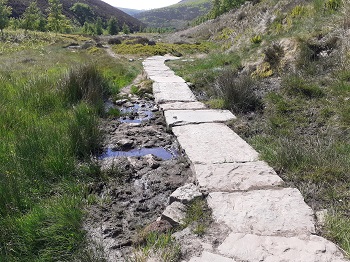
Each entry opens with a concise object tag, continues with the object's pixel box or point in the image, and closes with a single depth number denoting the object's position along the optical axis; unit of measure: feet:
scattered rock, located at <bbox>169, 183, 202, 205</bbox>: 6.77
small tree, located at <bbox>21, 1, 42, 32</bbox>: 87.16
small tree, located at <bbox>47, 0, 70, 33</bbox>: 104.37
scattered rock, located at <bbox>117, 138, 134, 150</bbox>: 10.66
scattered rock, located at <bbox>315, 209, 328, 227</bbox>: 5.75
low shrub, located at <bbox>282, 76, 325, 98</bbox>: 12.67
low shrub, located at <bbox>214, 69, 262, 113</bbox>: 13.64
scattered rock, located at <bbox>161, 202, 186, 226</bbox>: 6.10
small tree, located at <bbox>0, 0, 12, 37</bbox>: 70.03
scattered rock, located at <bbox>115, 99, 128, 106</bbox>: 16.92
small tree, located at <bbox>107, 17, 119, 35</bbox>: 162.16
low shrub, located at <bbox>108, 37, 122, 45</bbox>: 72.19
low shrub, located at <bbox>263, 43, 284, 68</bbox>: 17.83
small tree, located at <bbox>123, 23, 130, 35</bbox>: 168.04
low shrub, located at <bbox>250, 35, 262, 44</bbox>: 24.67
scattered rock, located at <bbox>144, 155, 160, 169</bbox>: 8.99
